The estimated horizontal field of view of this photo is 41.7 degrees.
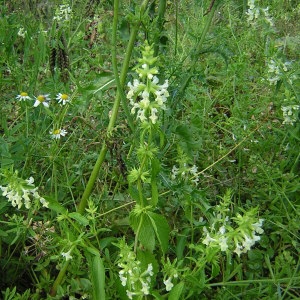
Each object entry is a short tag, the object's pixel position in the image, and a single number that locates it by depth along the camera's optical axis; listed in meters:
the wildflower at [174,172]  0.47
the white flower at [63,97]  0.55
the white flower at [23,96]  0.55
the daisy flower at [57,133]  0.52
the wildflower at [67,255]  0.39
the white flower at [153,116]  0.32
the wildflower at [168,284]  0.37
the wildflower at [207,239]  0.38
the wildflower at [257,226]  0.36
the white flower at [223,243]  0.36
